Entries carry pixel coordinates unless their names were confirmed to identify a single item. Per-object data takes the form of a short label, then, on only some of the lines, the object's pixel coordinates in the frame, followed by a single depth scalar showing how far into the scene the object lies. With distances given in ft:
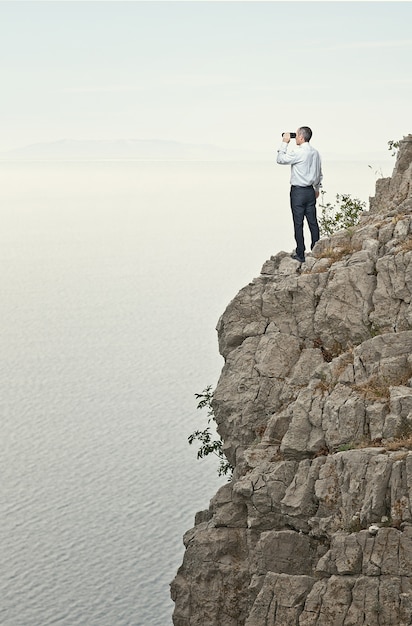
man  123.95
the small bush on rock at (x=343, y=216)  168.66
